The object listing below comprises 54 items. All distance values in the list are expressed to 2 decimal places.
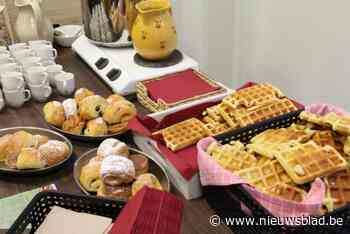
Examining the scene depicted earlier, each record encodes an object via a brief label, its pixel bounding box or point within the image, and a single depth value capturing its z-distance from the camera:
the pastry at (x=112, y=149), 1.00
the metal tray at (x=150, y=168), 0.97
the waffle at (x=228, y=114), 1.03
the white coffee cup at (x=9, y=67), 1.36
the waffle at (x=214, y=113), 1.07
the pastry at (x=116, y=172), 0.91
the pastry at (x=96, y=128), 1.13
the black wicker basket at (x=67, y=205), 0.75
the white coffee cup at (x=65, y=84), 1.37
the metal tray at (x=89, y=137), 1.13
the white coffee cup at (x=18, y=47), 1.49
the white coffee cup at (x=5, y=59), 1.41
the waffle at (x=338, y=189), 0.77
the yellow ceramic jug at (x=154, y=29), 1.34
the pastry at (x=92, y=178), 0.95
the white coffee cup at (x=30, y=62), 1.38
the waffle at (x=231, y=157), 0.86
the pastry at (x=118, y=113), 1.14
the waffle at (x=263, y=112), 1.02
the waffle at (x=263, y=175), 0.81
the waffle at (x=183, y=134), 0.99
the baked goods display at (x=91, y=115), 1.14
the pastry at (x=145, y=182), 0.91
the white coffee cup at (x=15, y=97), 1.30
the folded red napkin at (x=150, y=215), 0.62
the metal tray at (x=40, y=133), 1.01
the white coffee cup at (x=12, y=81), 1.29
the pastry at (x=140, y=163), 0.99
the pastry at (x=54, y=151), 1.04
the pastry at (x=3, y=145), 1.04
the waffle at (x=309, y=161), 0.80
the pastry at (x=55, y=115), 1.18
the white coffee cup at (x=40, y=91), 1.33
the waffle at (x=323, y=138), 0.90
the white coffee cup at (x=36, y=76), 1.33
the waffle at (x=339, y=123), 0.89
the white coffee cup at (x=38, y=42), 1.53
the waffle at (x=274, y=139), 0.88
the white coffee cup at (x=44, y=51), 1.47
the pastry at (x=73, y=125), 1.16
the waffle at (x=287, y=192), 0.79
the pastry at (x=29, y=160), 1.01
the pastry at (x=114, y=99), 1.20
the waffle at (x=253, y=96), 1.06
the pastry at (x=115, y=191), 0.91
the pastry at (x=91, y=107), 1.16
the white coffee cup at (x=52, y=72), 1.41
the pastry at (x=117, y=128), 1.15
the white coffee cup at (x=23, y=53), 1.44
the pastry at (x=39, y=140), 1.07
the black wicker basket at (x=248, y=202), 0.74
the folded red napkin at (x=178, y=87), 1.22
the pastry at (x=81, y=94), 1.23
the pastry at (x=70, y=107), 1.18
